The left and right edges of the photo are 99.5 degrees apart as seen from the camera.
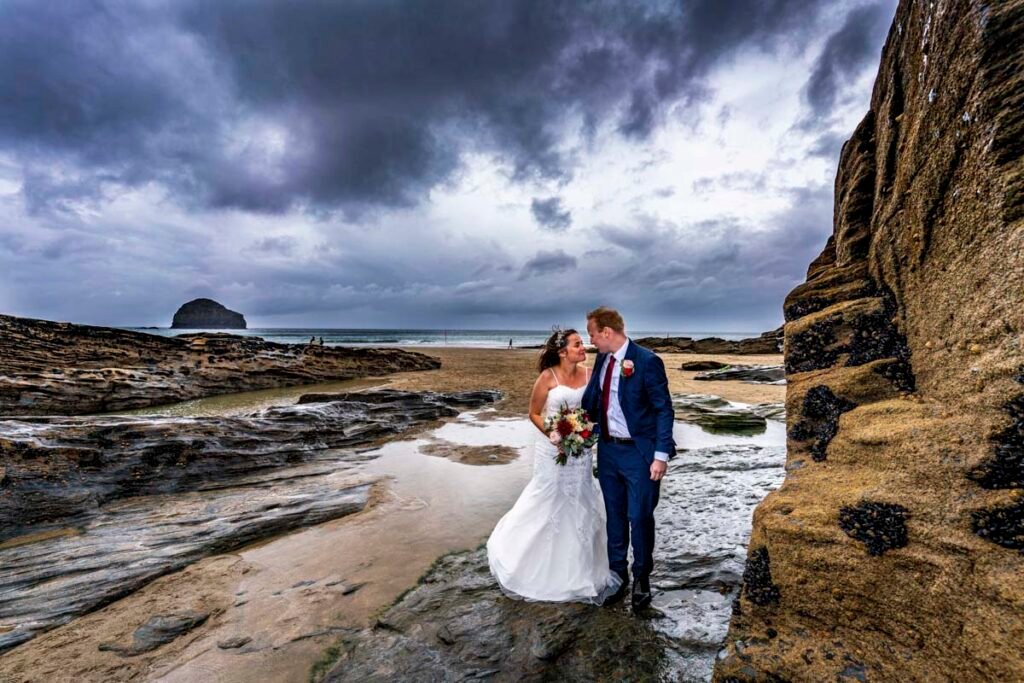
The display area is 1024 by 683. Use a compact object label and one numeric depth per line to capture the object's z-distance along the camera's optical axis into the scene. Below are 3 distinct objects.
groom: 4.04
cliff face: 2.21
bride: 4.21
